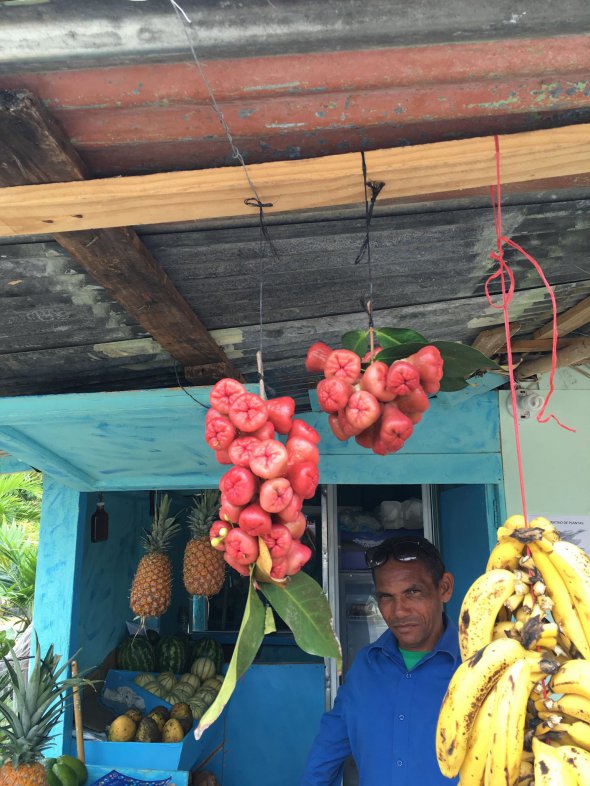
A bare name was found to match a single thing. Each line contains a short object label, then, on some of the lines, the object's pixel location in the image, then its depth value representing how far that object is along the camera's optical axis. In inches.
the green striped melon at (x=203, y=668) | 171.3
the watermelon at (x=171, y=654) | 172.2
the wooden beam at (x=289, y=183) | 50.1
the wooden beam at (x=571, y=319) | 110.9
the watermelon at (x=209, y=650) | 178.1
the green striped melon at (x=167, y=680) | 161.8
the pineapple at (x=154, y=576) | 156.0
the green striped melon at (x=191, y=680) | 164.2
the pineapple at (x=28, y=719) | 111.2
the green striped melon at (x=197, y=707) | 149.4
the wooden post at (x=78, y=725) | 130.4
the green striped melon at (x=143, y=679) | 161.8
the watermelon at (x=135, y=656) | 170.4
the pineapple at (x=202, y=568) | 161.0
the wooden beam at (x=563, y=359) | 128.9
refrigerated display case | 177.3
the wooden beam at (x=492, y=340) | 121.6
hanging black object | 163.8
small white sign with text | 144.6
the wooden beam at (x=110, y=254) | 44.8
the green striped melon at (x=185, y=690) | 158.6
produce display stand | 133.3
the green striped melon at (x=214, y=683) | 165.7
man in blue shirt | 90.0
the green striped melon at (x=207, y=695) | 157.1
